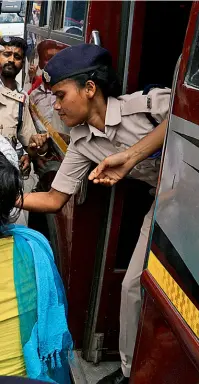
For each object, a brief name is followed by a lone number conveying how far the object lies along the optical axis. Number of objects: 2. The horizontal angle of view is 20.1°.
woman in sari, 1.69
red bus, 2.62
